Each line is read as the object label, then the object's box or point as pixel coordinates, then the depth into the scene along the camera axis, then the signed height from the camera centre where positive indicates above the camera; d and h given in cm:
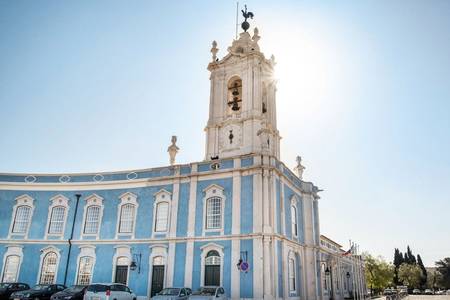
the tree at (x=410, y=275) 7575 -7
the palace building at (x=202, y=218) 2298 +357
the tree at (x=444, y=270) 8155 +120
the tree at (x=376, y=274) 6119 +3
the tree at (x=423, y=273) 8257 +34
